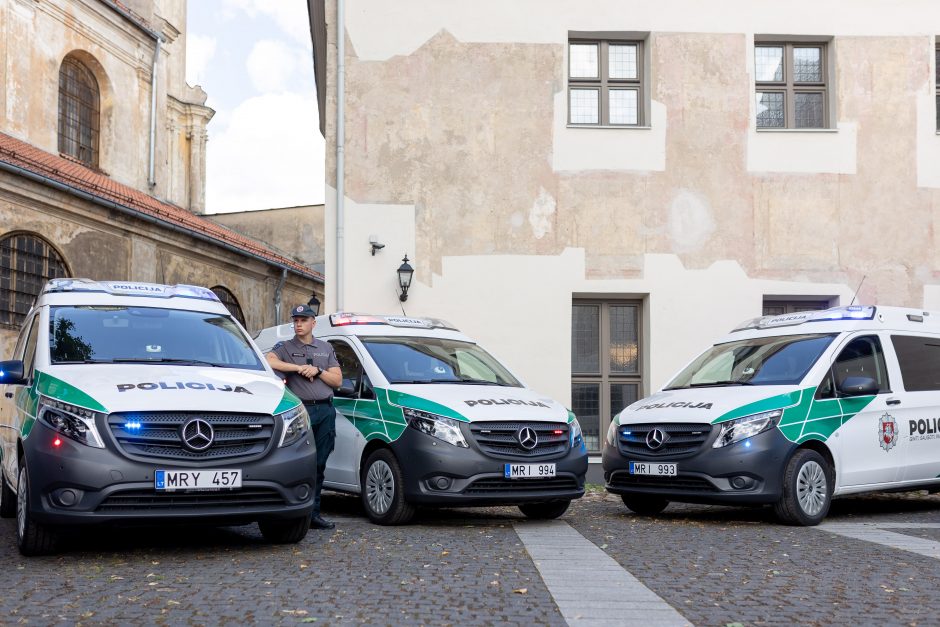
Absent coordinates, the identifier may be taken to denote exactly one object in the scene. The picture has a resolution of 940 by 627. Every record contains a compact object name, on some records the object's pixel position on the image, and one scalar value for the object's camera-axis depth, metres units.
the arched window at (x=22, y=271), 23.83
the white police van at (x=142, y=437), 7.50
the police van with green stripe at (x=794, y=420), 10.39
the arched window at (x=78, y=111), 33.88
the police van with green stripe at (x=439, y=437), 9.95
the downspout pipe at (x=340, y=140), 17.69
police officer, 10.17
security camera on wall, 17.69
